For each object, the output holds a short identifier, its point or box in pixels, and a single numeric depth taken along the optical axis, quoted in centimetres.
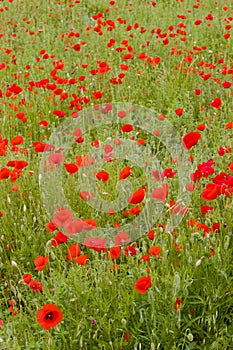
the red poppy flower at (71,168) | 496
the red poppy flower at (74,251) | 401
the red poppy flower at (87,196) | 539
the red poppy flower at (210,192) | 427
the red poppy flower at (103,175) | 483
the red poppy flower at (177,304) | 384
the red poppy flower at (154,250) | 405
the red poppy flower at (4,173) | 521
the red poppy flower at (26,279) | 401
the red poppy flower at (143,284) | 363
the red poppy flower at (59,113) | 695
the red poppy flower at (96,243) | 427
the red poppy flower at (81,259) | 386
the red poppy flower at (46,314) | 339
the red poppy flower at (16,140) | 606
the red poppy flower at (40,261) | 397
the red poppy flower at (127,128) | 593
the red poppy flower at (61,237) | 419
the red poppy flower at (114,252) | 401
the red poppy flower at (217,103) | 631
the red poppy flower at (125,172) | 476
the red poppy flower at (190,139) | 505
